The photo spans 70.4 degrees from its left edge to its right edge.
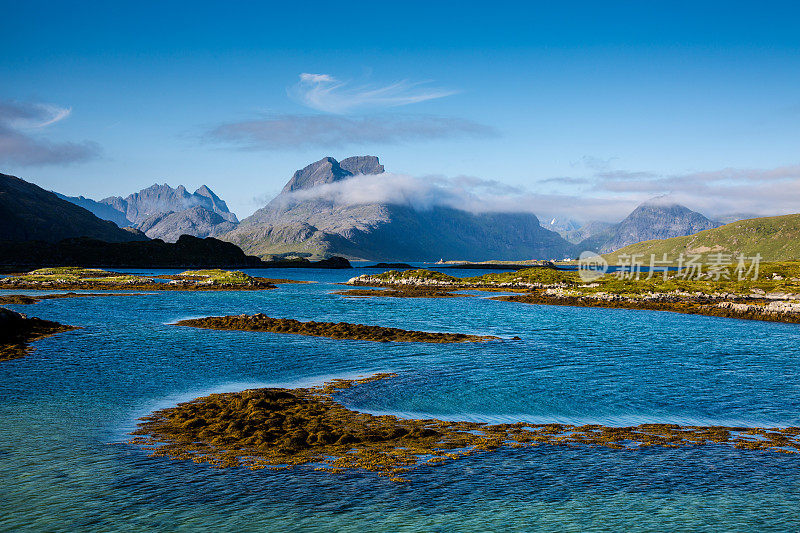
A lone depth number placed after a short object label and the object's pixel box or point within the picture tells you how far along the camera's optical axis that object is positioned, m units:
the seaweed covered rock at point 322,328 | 61.22
